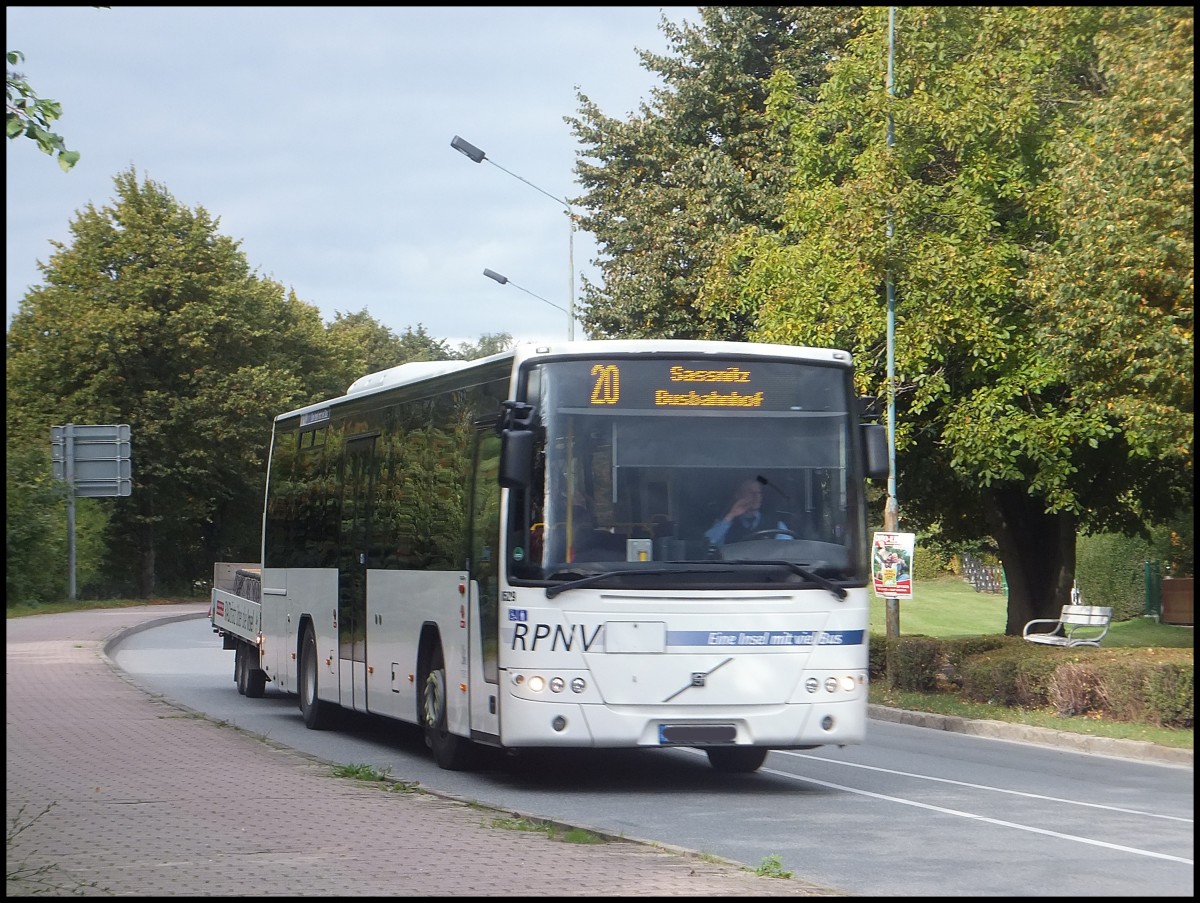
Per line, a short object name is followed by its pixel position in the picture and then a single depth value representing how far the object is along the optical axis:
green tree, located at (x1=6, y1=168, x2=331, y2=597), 60.81
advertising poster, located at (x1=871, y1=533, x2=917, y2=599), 23.75
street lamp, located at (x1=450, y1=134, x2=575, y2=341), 37.44
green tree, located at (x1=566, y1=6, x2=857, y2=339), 34.22
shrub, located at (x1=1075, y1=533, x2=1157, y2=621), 49.81
